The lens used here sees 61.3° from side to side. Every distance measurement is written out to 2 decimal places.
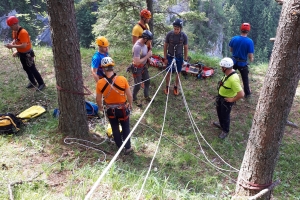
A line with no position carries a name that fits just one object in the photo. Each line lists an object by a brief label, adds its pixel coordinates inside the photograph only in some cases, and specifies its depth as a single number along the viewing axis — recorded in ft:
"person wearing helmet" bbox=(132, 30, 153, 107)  18.35
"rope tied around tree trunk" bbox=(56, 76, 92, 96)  14.98
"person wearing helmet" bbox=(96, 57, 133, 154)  13.99
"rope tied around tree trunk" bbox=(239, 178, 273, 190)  10.35
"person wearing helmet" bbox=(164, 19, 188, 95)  20.98
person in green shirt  17.24
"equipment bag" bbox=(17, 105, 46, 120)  18.60
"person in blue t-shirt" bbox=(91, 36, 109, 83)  16.69
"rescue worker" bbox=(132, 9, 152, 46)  19.80
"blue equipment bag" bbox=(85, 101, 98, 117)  19.92
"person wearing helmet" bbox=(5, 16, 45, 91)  19.77
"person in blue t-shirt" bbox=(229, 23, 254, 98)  21.48
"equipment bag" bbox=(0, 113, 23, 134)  16.40
